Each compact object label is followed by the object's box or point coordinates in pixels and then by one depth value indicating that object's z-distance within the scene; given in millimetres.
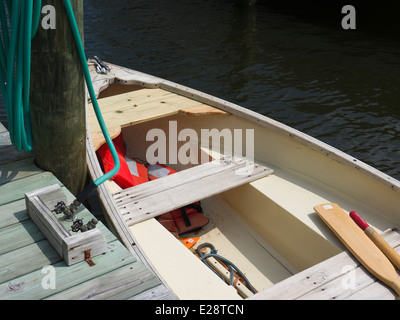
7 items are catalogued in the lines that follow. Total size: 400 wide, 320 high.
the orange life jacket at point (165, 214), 4621
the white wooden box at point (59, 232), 2422
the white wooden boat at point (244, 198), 3457
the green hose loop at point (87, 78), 2648
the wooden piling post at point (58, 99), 2684
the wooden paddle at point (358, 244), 3049
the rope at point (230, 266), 3870
